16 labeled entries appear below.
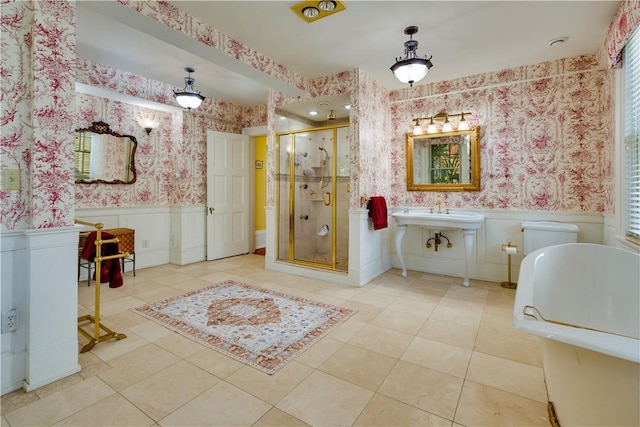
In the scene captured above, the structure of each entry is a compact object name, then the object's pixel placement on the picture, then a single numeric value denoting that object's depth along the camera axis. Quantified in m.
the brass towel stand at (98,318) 2.20
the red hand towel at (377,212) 3.78
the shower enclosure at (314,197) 4.26
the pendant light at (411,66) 2.68
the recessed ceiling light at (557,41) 2.93
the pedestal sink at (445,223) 3.57
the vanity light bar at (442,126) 3.96
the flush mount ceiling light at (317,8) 2.38
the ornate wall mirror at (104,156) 3.94
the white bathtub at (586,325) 1.05
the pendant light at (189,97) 3.63
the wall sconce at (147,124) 4.50
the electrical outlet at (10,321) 1.74
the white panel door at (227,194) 5.02
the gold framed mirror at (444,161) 3.94
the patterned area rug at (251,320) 2.21
